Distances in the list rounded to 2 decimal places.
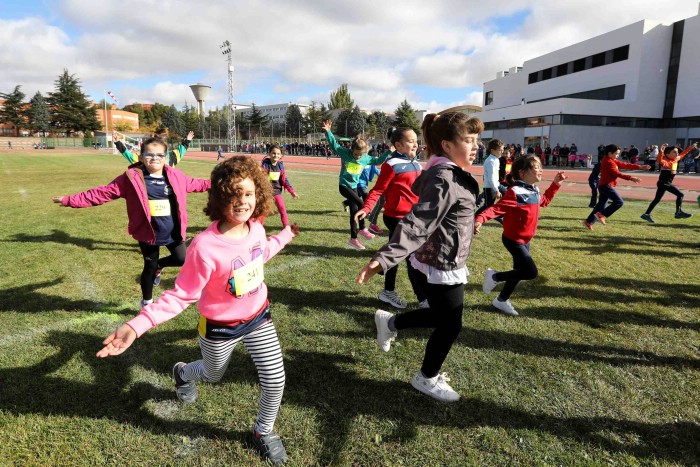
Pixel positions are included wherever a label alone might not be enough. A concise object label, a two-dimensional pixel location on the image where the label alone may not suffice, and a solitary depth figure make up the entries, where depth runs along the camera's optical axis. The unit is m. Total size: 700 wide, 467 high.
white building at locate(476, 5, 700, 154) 38.94
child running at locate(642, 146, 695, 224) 10.32
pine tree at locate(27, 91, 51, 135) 78.62
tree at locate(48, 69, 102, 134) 79.81
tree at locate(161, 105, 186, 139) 99.31
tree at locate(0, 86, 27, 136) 80.26
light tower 56.41
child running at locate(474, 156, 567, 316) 4.35
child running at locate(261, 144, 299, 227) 8.15
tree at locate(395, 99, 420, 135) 72.12
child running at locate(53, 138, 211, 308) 4.24
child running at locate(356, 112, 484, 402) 2.43
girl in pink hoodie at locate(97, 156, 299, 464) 2.22
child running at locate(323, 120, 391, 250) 7.41
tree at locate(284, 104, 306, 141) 100.00
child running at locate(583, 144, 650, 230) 8.81
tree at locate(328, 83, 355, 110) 105.36
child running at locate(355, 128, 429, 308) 4.74
